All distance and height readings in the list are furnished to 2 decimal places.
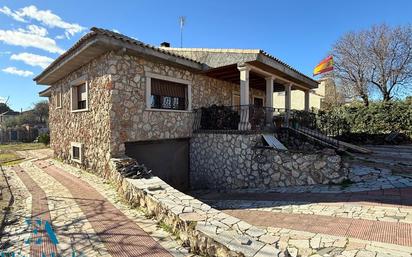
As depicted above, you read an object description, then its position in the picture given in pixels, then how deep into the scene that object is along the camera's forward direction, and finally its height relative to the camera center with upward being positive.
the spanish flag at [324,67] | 18.03 +4.33
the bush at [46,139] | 18.14 -0.72
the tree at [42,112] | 38.31 +2.45
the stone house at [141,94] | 7.77 +1.23
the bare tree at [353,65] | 21.41 +5.31
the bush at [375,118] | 13.57 +0.57
